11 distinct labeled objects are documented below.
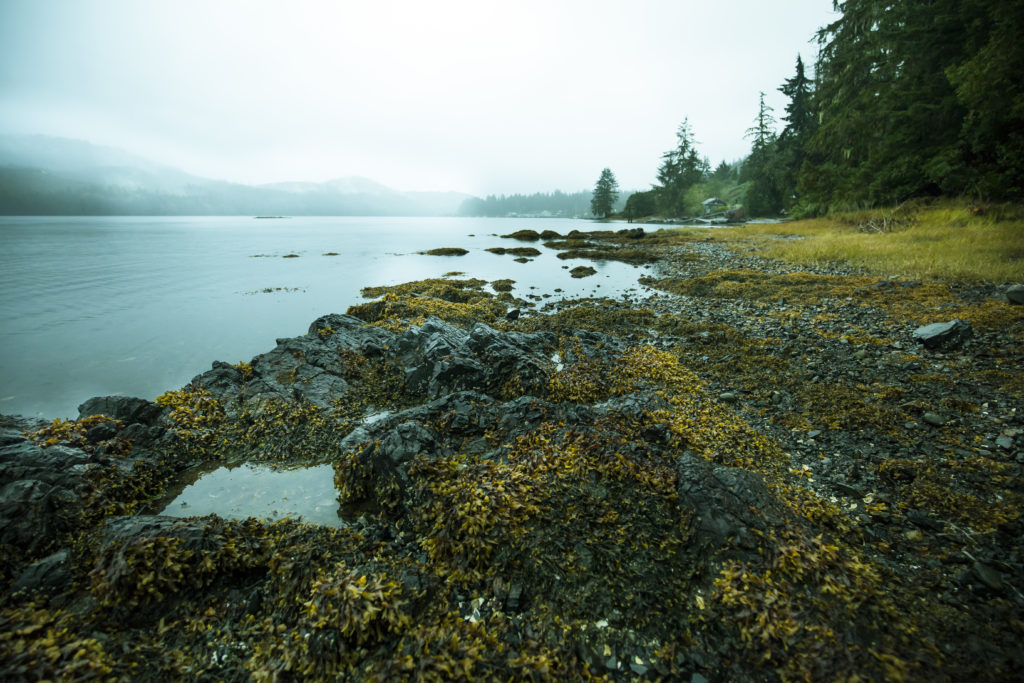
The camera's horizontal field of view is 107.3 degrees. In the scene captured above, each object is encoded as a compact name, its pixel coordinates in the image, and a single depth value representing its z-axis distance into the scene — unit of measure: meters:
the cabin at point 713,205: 87.90
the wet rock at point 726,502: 3.78
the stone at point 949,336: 7.81
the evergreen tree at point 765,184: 62.31
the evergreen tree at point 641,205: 98.94
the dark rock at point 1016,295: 9.34
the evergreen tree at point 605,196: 109.31
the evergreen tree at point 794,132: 56.53
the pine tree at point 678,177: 93.75
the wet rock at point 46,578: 3.58
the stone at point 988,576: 3.18
